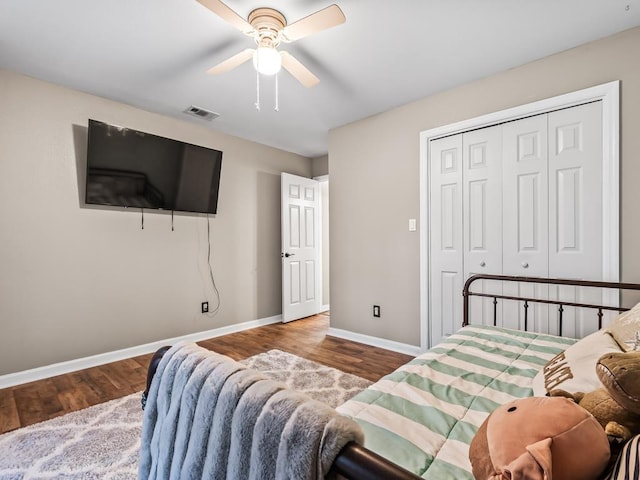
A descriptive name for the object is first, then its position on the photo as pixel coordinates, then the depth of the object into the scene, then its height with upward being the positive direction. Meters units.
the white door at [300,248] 4.32 -0.17
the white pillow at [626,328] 1.14 -0.37
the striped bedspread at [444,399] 0.87 -0.59
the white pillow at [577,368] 0.94 -0.44
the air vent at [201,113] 3.14 +1.27
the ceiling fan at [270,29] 1.59 +1.12
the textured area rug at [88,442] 1.54 -1.14
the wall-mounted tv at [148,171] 2.76 +0.64
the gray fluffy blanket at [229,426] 0.57 -0.41
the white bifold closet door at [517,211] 2.15 +0.18
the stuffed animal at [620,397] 0.66 -0.35
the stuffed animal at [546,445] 0.57 -0.40
